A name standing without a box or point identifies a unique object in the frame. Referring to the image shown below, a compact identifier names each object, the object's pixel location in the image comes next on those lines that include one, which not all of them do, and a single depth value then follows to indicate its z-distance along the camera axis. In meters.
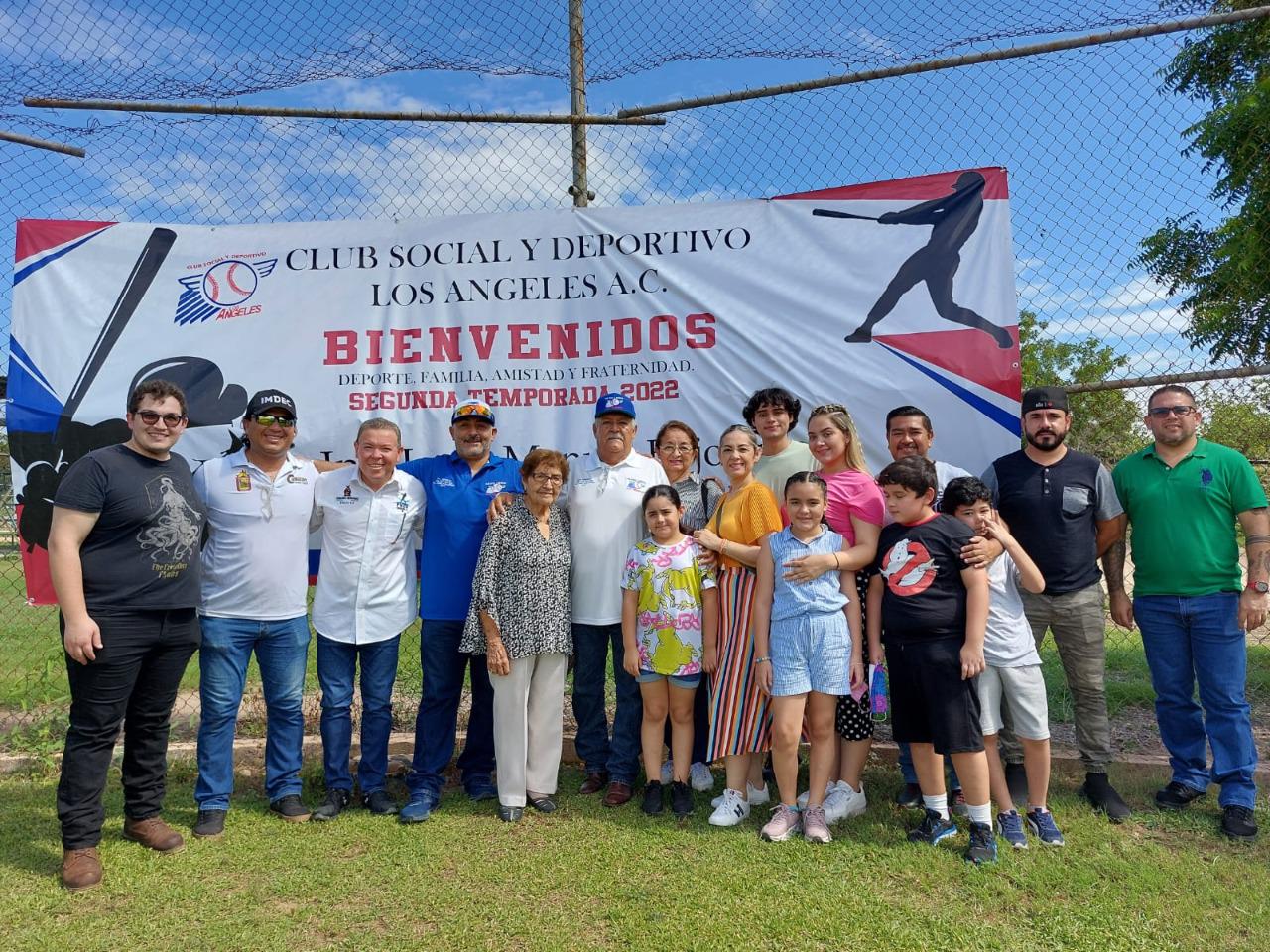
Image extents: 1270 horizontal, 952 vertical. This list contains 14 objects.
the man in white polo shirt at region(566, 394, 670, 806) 3.66
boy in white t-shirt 3.26
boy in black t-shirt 3.08
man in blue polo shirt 3.68
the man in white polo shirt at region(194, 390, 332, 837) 3.46
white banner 4.24
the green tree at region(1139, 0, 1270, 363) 5.21
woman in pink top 3.35
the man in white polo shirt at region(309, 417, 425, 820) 3.59
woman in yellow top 3.46
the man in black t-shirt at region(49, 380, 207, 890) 2.96
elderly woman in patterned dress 3.52
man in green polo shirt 3.39
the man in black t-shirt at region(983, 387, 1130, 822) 3.49
